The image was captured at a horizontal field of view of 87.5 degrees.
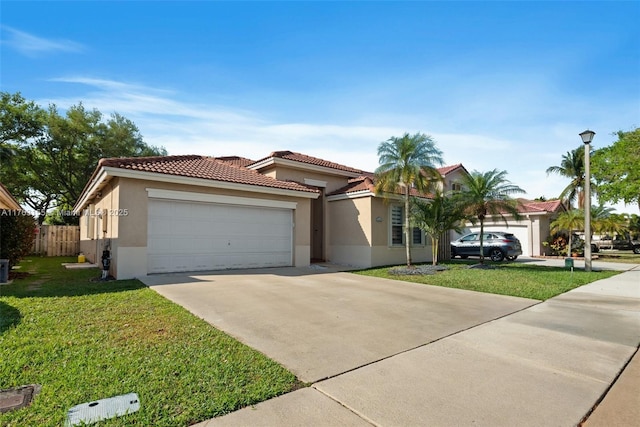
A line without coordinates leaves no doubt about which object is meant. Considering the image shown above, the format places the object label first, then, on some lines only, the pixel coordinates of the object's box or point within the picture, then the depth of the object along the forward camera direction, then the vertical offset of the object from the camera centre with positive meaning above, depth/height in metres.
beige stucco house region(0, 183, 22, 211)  10.79 +0.80
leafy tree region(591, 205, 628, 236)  23.28 +0.12
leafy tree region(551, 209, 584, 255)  20.89 +0.06
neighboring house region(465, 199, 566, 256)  23.75 -0.22
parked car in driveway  18.58 -1.30
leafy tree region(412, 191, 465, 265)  13.81 +0.29
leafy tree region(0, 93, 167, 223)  25.58 +6.46
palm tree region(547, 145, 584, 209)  34.44 +5.48
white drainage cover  2.62 -1.53
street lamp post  12.88 +1.06
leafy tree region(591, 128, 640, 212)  20.84 +3.47
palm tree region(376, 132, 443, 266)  13.17 +2.44
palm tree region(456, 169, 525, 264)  14.73 +1.29
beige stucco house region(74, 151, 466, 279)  10.34 +0.29
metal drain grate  2.83 -1.55
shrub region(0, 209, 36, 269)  10.30 -0.38
